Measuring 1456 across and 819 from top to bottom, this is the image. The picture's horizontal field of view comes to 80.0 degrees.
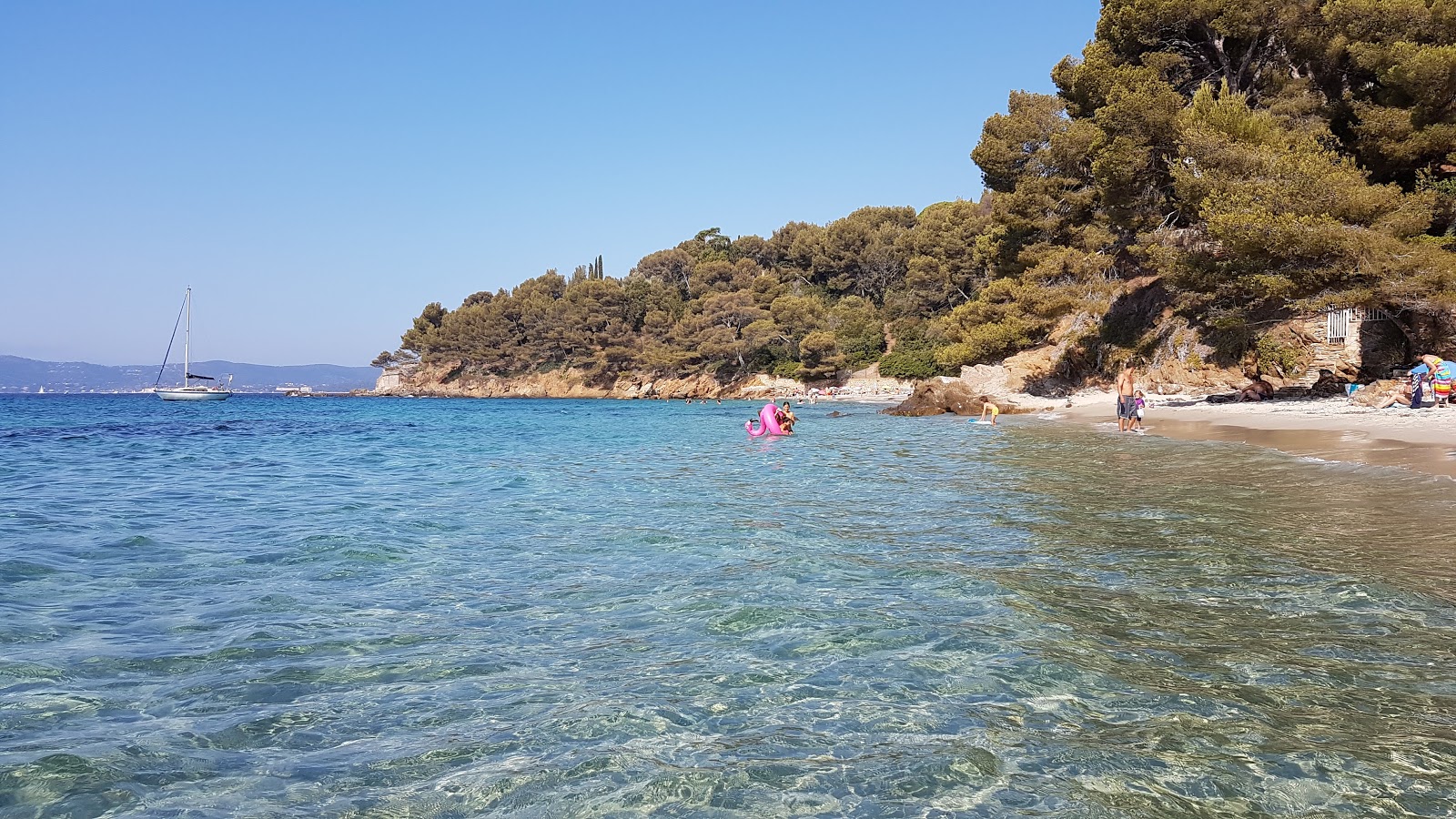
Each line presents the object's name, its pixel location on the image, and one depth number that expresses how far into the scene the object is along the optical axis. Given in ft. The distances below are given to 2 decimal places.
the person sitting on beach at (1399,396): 66.18
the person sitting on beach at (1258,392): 87.61
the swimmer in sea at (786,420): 82.67
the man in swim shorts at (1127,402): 71.00
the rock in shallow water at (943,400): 113.19
